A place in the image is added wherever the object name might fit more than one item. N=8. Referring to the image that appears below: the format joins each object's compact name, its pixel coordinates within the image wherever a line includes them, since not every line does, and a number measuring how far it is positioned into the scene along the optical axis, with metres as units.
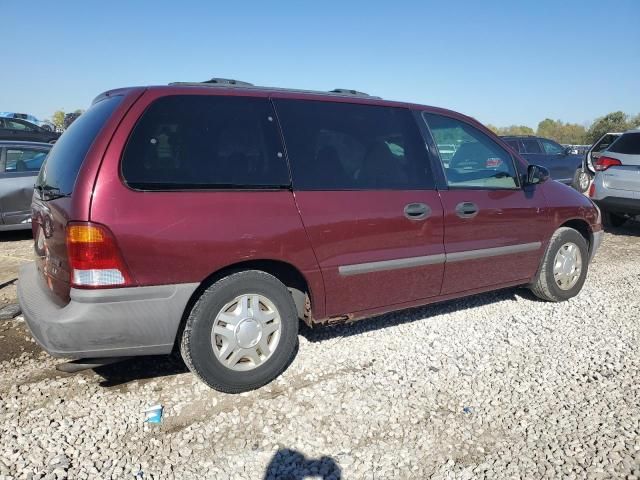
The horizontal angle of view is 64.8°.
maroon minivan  2.62
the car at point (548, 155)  12.98
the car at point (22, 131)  14.75
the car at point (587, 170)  8.45
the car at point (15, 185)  6.97
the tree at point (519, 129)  63.25
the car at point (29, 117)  26.63
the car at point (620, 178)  7.63
